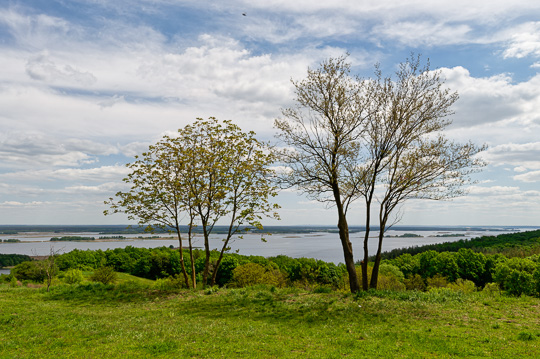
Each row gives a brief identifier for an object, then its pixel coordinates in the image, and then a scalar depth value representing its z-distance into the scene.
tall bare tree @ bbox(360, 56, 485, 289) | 19.31
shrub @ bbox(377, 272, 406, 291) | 49.64
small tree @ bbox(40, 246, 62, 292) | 27.25
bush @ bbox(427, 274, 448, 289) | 74.81
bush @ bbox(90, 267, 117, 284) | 49.62
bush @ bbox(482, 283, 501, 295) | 18.93
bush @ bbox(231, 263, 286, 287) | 57.47
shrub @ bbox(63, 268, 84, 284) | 51.14
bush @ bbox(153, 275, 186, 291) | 22.52
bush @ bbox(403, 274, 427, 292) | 76.46
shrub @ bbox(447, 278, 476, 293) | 59.64
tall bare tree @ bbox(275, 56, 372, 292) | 19.80
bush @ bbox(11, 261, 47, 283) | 61.43
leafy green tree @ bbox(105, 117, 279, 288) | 23.64
